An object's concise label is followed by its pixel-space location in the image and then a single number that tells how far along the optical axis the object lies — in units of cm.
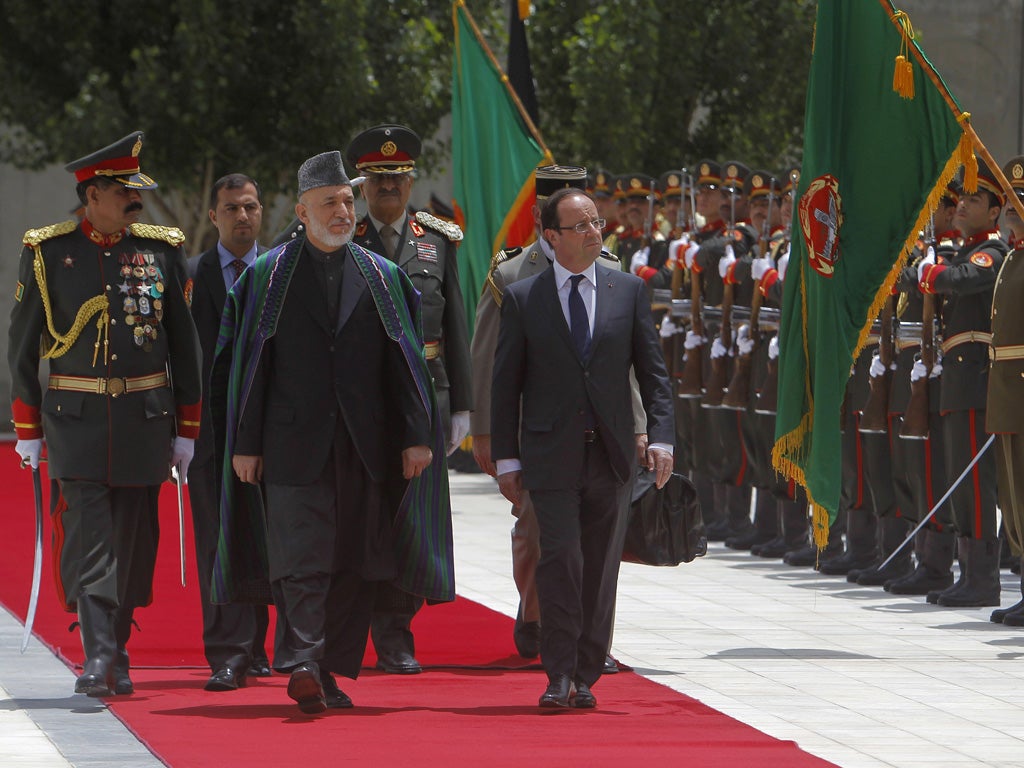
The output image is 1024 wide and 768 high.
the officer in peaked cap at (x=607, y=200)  3250
